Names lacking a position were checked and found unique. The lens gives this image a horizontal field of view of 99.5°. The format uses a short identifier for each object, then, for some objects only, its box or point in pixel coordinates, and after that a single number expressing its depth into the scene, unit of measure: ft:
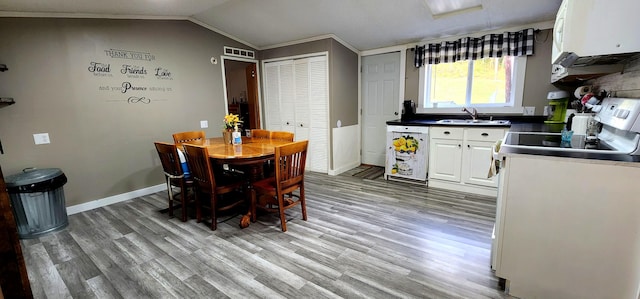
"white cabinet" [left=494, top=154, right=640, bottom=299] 4.44
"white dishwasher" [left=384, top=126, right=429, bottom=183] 12.12
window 11.70
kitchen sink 10.23
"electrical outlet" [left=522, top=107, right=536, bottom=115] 11.28
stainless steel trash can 8.10
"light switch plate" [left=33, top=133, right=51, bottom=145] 9.31
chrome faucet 11.89
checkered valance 10.89
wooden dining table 7.88
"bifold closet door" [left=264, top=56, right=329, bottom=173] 14.05
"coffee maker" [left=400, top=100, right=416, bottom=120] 13.92
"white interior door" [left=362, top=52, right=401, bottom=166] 14.69
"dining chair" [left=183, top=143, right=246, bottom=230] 7.92
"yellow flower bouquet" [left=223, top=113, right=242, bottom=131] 10.04
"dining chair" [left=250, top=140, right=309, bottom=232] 8.03
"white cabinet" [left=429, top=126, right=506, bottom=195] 10.62
